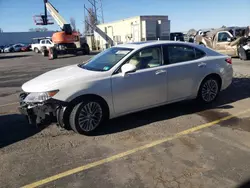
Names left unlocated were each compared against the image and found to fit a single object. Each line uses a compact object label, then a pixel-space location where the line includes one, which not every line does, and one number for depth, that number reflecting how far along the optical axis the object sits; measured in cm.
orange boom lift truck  1962
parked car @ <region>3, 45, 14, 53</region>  3544
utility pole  3613
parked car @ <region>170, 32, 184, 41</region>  2462
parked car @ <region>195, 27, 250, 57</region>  1232
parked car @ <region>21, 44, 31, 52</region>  3481
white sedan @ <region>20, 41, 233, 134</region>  343
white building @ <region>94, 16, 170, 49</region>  2256
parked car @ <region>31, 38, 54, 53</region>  2455
